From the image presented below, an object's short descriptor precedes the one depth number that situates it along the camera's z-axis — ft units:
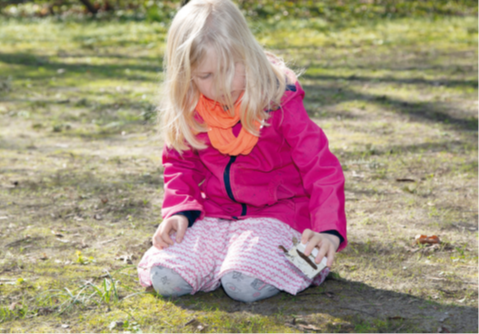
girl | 7.57
